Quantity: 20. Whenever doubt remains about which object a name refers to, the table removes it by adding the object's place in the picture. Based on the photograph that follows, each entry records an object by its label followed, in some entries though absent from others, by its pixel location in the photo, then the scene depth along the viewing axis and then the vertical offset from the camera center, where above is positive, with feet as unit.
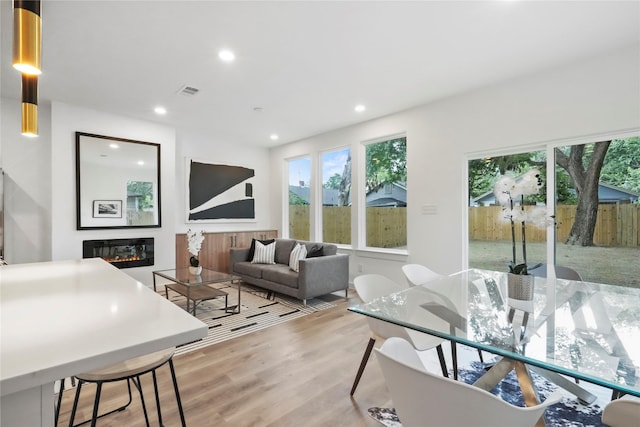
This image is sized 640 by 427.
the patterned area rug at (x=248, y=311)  10.33 -3.94
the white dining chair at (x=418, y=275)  8.55 -1.78
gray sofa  13.34 -2.76
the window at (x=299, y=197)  20.11 +1.22
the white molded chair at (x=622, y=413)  3.89 -2.60
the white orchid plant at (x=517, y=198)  5.87 +0.28
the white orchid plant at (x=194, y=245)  13.80 -1.32
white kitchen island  2.26 -1.09
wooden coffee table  11.70 -2.59
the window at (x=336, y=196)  17.77 +1.14
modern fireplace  14.35 -1.68
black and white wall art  18.74 +1.52
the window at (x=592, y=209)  9.36 +0.15
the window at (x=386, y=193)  15.26 +1.14
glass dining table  3.82 -1.83
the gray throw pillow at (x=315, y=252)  14.60 -1.78
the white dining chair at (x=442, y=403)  2.99 -1.92
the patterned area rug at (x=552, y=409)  5.88 -4.00
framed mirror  14.16 +1.69
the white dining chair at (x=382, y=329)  6.14 -2.34
